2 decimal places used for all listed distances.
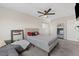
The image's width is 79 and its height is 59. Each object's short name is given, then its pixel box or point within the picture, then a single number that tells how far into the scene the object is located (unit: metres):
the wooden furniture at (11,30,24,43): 3.34
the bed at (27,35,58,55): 2.01
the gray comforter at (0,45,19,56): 1.69
